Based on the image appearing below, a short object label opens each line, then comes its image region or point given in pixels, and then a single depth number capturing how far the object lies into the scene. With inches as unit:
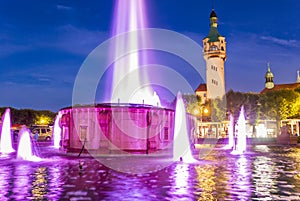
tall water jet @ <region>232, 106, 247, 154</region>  1231.1
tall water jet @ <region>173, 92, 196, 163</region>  834.8
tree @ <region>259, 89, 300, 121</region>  2758.4
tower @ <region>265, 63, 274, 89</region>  5300.2
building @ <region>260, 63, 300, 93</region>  5171.3
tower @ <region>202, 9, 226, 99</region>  4691.2
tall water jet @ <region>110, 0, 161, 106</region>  1695.4
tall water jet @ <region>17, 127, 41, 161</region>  876.6
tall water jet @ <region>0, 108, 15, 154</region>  1328.7
